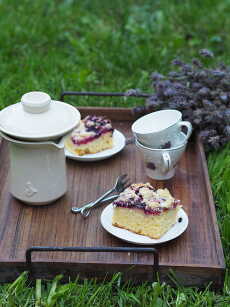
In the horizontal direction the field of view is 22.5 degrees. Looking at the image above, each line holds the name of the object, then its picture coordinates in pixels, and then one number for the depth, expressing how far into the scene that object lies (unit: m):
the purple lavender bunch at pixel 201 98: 2.51
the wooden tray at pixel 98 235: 1.79
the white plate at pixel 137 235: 1.86
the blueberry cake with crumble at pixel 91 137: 2.34
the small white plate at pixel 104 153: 2.33
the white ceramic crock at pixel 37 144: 1.89
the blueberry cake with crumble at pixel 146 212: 1.87
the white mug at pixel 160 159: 2.18
